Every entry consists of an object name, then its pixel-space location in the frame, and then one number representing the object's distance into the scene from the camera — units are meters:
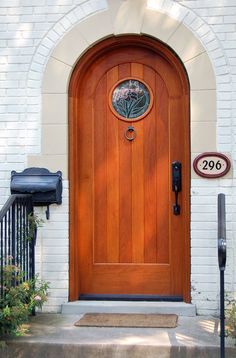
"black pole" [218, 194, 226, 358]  3.97
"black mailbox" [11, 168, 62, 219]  5.24
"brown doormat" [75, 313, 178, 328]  4.77
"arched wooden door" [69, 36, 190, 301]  5.42
